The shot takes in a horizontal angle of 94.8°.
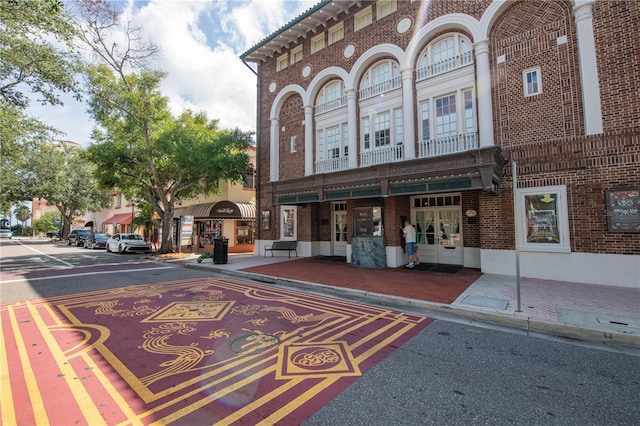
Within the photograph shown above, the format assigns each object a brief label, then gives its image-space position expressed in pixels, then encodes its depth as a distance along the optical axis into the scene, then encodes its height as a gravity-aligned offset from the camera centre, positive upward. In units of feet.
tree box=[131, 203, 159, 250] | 85.66 +3.44
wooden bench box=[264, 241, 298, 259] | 52.95 -2.80
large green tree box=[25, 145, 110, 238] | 115.65 +20.02
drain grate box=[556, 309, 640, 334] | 16.35 -5.50
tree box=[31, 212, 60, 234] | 212.02 +6.79
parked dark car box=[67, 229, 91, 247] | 101.40 -1.63
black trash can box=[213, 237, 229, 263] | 45.24 -3.14
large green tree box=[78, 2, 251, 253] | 54.70 +17.57
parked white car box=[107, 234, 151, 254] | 70.49 -2.97
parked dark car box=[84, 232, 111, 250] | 88.02 -2.65
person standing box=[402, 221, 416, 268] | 38.58 -1.38
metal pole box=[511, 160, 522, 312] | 19.26 +0.04
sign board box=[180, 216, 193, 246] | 61.31 +0.50
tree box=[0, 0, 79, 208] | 30.12 +20.91
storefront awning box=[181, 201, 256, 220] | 66.90 +4.89
